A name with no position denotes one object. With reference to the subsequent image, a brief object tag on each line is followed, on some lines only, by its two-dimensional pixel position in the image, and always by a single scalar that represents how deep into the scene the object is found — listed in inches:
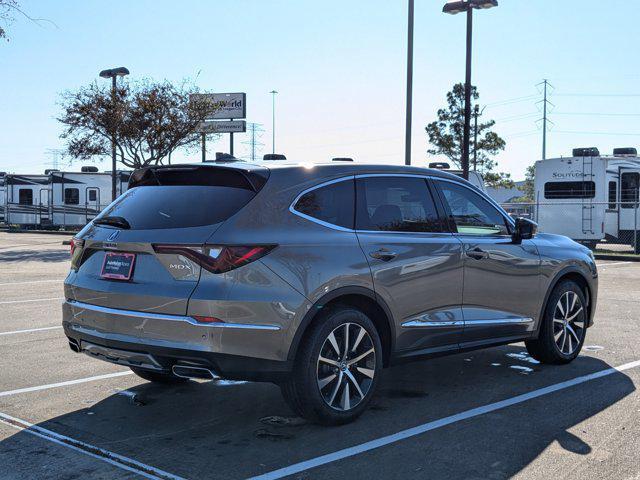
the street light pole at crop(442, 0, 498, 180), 705.0
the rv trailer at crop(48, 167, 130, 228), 1535.4
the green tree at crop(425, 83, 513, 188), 1771.7
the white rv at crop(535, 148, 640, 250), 957.8
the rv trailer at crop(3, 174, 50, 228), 1604.3
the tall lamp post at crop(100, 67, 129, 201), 1086.9
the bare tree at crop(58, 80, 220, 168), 1166.3
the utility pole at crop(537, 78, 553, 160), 2972.4
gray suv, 172.6
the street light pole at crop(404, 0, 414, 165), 650.8
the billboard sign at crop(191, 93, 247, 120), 1611.7
